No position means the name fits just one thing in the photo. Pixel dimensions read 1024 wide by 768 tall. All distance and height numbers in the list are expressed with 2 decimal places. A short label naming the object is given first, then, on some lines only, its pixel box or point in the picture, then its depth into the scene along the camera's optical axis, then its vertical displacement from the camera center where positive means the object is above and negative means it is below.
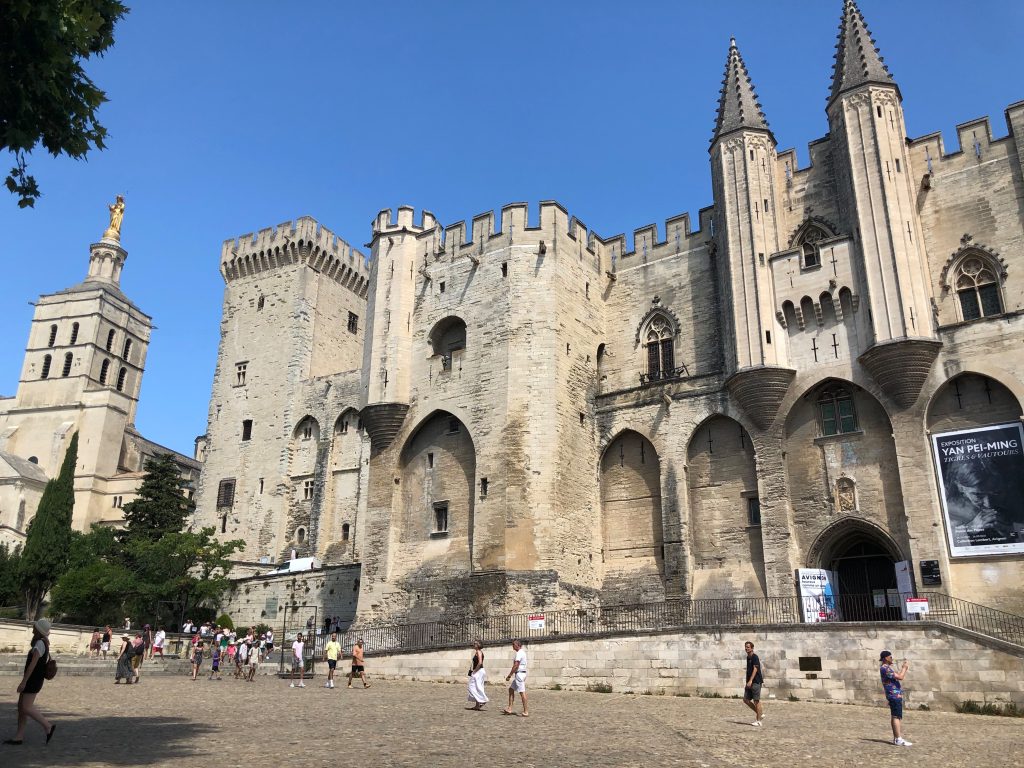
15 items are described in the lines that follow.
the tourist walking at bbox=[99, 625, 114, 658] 25.58 +0.44
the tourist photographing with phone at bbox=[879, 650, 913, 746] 11.45 -0.27
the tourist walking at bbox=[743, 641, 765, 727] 12.95 -0.21
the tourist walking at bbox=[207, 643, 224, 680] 22.27 -0.07
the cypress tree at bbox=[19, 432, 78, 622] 36.38 +4.39
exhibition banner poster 19.88 +4.13
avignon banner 21.16 +1.82
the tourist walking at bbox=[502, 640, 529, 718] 13.91 -0.20
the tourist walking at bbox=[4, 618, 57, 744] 8.48 -0.21
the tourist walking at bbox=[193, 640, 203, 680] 22.16 +0.10
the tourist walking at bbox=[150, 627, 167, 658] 25.94 +0.41
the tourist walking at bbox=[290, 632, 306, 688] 20.48 +0.19
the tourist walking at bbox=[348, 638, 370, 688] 19.52 -0.04
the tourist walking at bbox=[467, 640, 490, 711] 14.62 -0.29
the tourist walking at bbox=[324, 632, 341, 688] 19.36 +0.09
